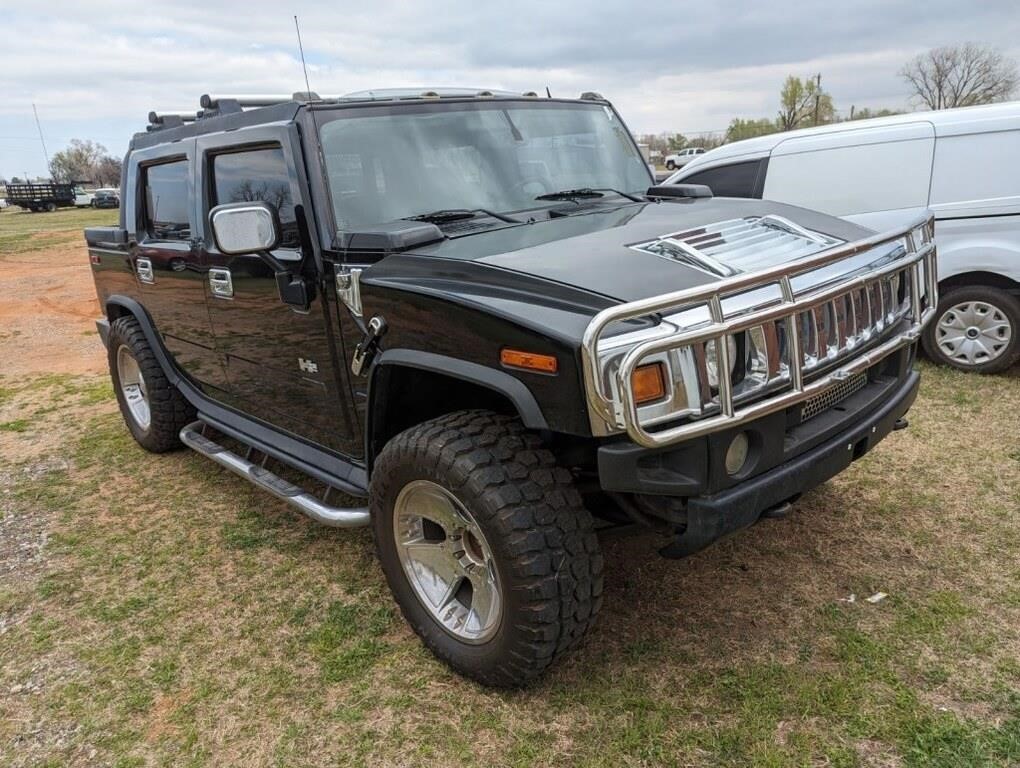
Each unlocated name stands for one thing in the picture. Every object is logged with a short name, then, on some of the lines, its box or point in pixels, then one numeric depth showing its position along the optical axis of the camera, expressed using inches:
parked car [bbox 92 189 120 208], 1873.8
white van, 220.5
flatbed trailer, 1873.8
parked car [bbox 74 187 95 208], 2014.1
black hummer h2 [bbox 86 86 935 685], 89.1
